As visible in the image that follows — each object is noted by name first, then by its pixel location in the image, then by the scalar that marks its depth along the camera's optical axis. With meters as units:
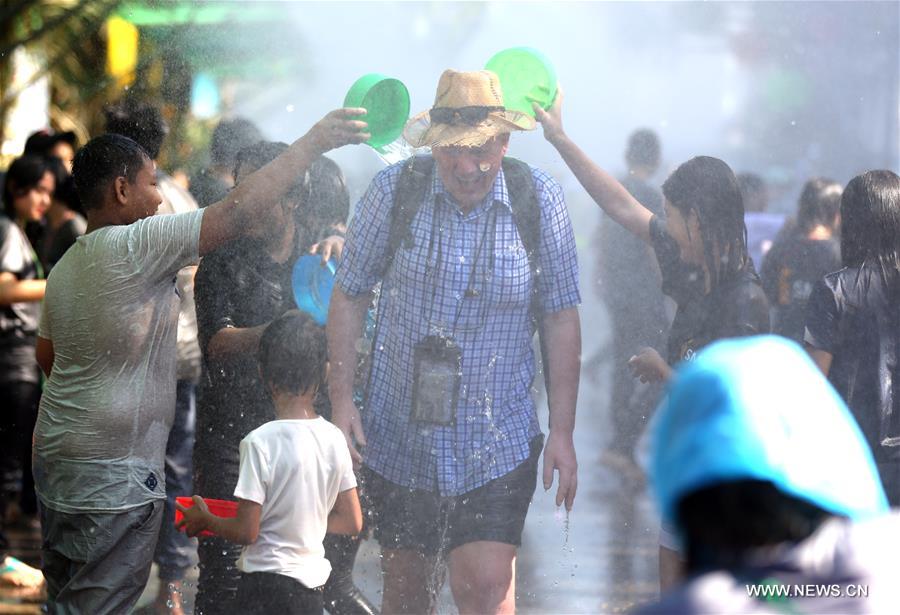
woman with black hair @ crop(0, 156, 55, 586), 11.04
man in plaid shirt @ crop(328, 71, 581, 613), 7.81
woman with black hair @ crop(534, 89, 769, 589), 7.75
